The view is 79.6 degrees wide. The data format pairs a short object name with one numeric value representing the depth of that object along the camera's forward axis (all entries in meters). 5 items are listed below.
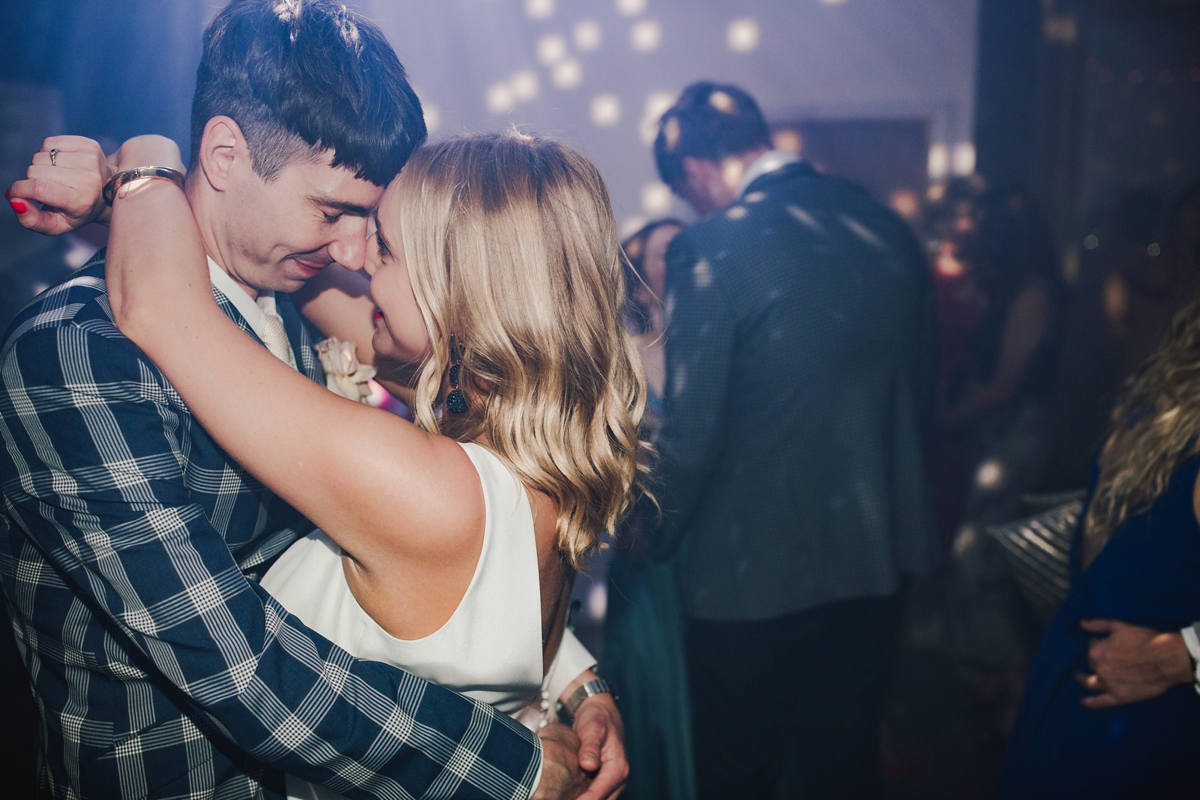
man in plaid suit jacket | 0.84
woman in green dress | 2.03
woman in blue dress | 1.33
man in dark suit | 1.90
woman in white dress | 0.86
